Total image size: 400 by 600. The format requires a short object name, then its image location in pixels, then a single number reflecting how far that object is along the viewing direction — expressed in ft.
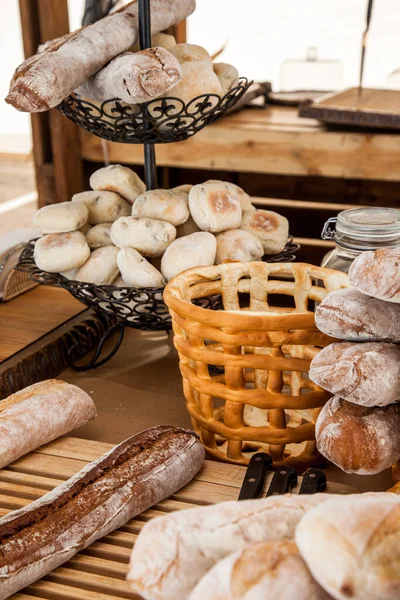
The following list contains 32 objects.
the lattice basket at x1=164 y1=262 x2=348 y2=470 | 2.71
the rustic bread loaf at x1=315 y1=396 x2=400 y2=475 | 2.35
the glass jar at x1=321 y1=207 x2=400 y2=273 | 3.26
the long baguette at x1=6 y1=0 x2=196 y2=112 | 3.10
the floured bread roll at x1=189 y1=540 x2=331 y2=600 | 1.37
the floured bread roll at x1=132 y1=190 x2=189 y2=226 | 3.52
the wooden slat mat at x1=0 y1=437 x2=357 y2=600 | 2.28
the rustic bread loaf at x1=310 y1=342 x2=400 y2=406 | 2.31
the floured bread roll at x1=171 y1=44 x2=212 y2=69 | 3.65
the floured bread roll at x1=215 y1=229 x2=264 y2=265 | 3.51
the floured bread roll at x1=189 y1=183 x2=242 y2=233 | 3.49
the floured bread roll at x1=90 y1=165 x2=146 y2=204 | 3.79
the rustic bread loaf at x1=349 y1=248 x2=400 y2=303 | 2.28
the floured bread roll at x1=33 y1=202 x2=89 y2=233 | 3.57
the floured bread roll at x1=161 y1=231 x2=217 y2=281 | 3.35
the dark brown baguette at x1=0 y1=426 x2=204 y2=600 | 2.25
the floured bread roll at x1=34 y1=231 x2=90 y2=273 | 3.52
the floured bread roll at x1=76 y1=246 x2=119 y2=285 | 3.53
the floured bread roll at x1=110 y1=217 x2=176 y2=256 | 3.45
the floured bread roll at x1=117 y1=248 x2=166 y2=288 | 3.40
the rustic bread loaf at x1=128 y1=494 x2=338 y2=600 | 1.56
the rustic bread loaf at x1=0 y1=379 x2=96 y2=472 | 2.88
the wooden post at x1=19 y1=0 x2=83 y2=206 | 6.27
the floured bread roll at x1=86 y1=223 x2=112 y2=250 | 3.68
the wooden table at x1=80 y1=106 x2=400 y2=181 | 6.24
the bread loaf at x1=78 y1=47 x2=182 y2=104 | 3.13
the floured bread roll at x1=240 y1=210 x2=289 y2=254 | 3.69
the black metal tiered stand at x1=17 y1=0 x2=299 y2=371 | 3.41
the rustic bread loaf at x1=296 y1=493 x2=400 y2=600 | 1.32
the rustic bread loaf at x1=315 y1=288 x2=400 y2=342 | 2.39
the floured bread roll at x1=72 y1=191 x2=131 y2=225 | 3.74
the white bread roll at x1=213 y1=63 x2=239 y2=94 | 3.74
